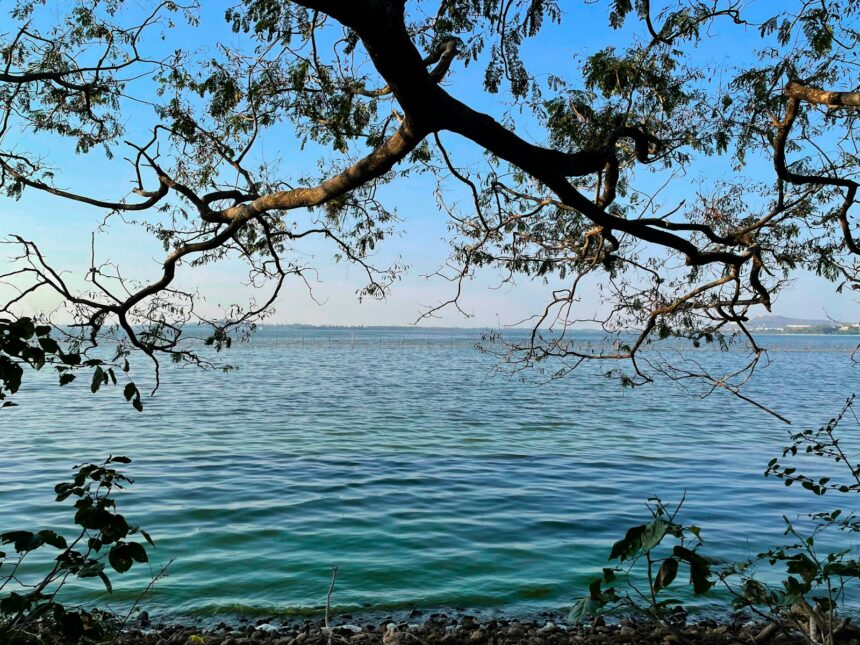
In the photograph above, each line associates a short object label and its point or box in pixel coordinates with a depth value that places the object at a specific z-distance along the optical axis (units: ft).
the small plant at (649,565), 9.23
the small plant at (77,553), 10.16
